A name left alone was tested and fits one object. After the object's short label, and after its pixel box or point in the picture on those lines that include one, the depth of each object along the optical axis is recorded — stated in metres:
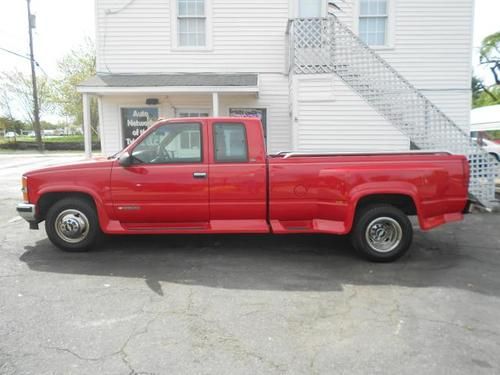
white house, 10.20
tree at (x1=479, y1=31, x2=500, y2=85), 40.31
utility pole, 29.83
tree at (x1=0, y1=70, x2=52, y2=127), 40.81
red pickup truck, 4.95
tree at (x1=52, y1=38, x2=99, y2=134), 36.03
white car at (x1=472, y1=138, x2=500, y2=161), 16.82
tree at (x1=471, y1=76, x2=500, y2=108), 38.56
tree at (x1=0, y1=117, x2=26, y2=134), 45.52
